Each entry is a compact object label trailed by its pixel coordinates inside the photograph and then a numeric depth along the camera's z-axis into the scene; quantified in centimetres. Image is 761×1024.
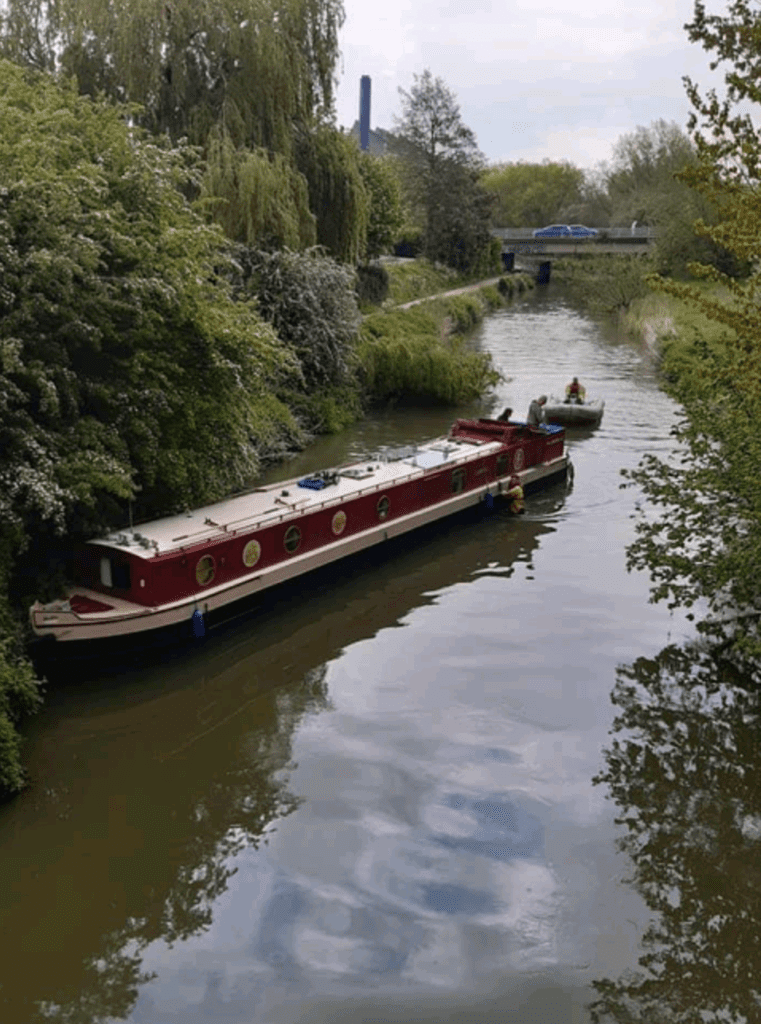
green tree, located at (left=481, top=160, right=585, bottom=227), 10612
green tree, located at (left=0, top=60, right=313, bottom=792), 1083
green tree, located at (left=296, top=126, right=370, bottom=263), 2489
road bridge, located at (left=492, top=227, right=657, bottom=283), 7094
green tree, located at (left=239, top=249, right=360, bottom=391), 2259
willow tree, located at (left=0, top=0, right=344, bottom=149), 2214
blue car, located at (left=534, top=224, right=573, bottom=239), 8029
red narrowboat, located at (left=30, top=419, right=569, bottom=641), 1190
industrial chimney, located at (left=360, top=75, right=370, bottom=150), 11350
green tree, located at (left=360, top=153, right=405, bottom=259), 4175
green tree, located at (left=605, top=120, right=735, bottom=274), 5250
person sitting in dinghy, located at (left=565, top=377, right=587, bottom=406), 2588
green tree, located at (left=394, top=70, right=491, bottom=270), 6369
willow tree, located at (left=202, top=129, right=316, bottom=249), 2167
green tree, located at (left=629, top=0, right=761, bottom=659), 793
